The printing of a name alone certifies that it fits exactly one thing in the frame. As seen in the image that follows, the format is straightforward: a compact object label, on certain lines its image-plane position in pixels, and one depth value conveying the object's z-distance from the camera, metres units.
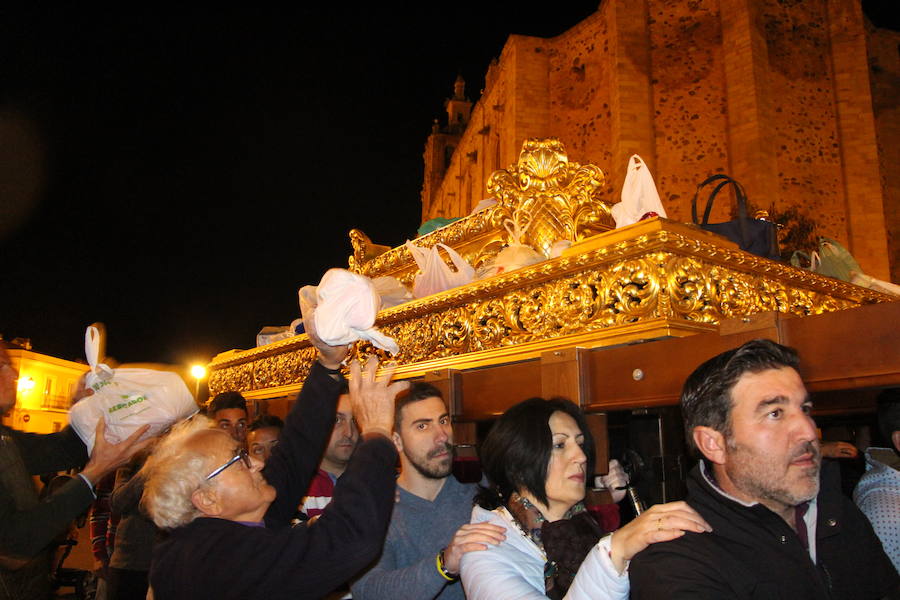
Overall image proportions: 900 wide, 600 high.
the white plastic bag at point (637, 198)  3.08
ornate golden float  2.41
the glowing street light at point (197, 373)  6.53
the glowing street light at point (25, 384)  22.19
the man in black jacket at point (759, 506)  1.55
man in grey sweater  2.39
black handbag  2.99
